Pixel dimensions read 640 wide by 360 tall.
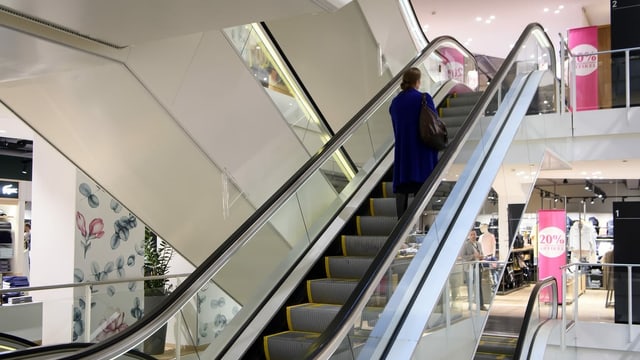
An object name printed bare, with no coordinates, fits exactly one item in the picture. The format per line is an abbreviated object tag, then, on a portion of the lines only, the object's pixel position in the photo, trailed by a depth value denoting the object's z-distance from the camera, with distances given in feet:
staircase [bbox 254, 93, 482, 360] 12.55
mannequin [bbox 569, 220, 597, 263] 51.97
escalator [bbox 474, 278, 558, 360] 19.54
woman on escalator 17.21
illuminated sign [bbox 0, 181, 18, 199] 49.08
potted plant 14.60
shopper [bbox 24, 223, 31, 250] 48.71
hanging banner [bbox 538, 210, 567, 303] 41.45
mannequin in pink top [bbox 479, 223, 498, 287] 18.74
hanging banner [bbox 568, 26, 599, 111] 30.30
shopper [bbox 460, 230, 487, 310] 16.40
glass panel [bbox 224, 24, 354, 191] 21.50
